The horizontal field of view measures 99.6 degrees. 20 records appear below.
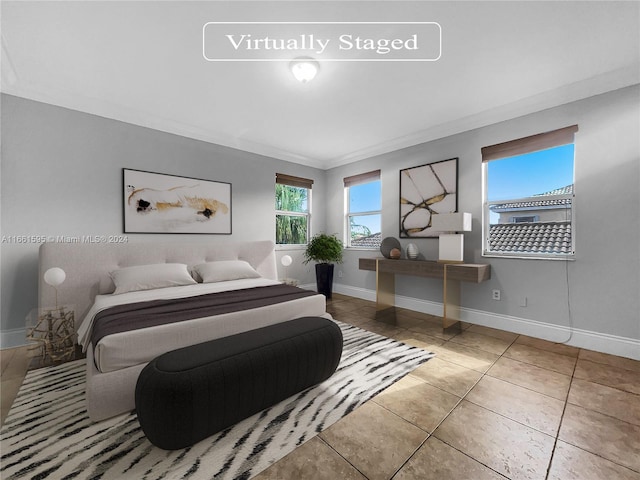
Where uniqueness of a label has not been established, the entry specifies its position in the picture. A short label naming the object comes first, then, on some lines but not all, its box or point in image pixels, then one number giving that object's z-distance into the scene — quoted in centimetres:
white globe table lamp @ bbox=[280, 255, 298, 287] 385
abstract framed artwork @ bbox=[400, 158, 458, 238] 356
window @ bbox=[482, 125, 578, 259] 279
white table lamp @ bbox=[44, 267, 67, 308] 234
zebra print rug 126
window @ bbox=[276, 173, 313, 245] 471
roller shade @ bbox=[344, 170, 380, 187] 448
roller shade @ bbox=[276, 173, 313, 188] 463
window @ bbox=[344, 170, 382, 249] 457
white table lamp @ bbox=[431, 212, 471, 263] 319
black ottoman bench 129
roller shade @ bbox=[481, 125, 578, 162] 273
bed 157
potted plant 465
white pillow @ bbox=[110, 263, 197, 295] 268
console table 306
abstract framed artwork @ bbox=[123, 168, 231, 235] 323
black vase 470
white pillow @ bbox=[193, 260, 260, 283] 321
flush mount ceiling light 224
